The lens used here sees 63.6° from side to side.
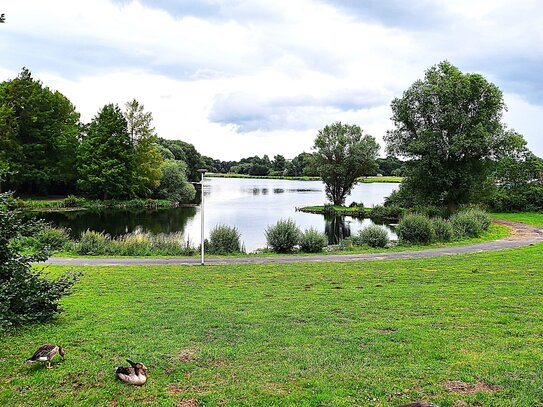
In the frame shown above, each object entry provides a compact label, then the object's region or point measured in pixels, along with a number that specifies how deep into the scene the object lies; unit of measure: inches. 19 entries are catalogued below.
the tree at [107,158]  2541.8
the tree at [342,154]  2532.0
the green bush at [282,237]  1006.4
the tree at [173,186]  2903.5
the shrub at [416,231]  1103.6
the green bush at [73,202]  2329.0
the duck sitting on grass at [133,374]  244.1
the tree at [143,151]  2672.2
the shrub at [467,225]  1185.8
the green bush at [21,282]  332.2
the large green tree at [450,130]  1519.4
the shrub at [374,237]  1048.2
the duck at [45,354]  258.2
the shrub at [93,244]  960.8
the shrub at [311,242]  1015.0
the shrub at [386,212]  2036.2
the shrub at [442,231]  1122.0
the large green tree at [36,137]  2475.4
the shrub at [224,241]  978.2
